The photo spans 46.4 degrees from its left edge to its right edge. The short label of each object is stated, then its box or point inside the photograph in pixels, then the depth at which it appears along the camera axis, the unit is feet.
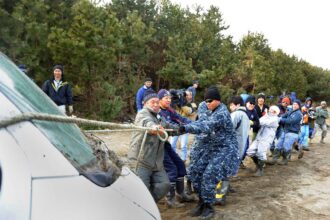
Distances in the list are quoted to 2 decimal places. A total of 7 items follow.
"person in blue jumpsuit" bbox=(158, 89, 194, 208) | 18.13
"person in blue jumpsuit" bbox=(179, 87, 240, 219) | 16.75
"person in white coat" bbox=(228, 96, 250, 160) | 21.58
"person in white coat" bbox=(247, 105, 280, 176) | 25.77
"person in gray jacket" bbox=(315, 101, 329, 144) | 44.88
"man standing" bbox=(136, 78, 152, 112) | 28.12
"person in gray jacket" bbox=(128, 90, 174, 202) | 15.05
